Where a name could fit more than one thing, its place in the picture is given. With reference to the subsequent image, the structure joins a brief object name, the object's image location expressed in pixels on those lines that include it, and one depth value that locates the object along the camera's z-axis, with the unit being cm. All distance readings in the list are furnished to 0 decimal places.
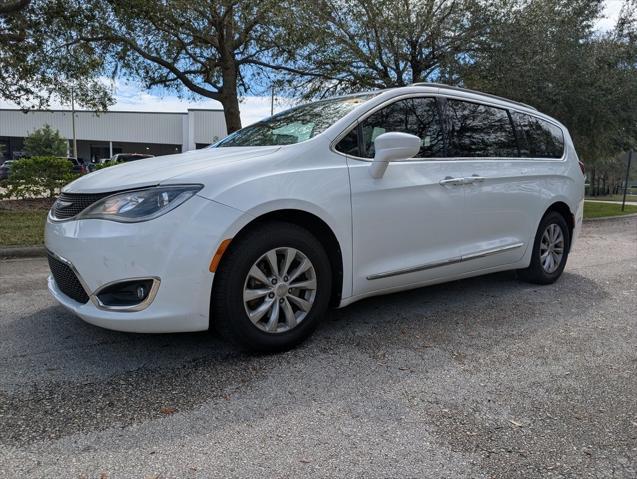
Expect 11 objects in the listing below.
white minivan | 284
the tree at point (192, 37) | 1089
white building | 5428
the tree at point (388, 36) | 1291
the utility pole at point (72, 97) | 1404
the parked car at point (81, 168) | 2546
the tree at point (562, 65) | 1207
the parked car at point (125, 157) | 2721
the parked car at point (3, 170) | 2466
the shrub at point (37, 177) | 1092
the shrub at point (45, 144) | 4938
